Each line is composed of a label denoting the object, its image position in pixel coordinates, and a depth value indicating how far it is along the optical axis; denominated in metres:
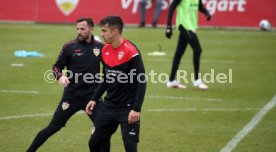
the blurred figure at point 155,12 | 60.44
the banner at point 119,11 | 59.44
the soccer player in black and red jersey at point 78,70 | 18.97
